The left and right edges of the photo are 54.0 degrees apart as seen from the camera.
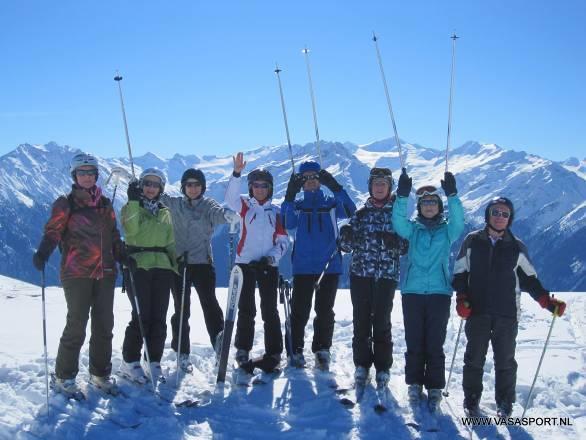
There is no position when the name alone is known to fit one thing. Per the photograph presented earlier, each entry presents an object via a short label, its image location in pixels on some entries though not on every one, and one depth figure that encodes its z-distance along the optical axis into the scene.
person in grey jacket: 9.09
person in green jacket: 8.23
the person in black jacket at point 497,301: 7.44
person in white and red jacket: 8.91
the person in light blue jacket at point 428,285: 7.66
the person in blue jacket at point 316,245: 9.03
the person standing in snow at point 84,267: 7.32
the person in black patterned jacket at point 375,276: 8.22
